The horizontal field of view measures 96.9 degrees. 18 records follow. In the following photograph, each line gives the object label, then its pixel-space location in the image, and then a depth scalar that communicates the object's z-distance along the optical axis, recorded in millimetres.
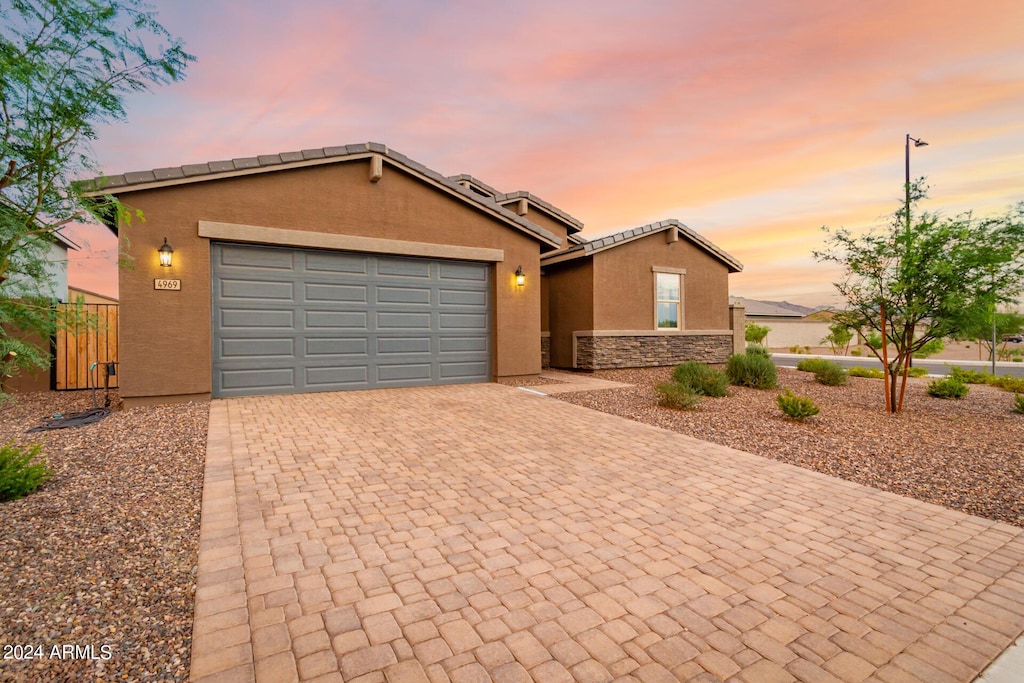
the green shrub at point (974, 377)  12041
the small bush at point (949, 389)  9133
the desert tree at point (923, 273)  6883
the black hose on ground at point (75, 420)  6117
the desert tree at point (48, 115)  3008
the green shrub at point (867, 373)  13086
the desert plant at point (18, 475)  3654
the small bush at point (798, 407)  6910
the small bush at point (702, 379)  9156
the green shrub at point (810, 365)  11998
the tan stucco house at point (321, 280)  7766
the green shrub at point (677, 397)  7770
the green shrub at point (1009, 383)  10617
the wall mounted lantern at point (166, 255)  7633
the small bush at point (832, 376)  11203
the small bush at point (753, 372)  10539
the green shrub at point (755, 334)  30058
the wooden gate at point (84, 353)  9422
